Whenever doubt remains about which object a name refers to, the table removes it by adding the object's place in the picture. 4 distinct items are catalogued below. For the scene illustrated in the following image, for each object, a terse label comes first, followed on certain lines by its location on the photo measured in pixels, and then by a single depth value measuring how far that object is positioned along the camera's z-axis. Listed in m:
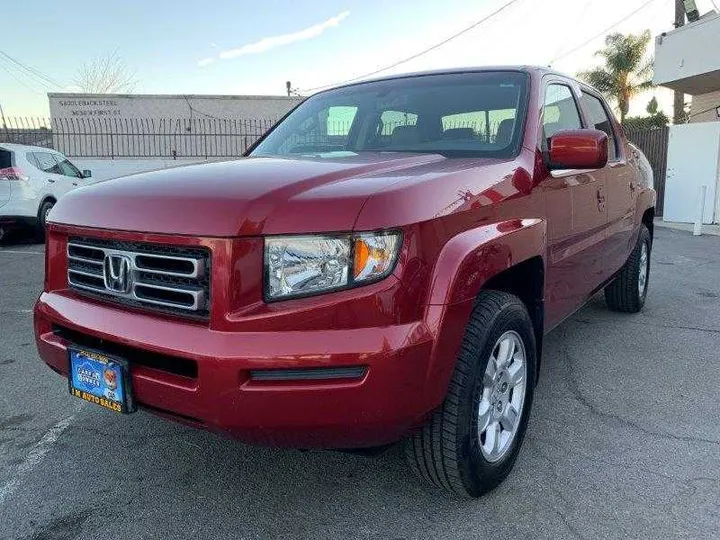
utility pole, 19.88
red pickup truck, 1.92
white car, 9.93
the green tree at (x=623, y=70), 28.72
